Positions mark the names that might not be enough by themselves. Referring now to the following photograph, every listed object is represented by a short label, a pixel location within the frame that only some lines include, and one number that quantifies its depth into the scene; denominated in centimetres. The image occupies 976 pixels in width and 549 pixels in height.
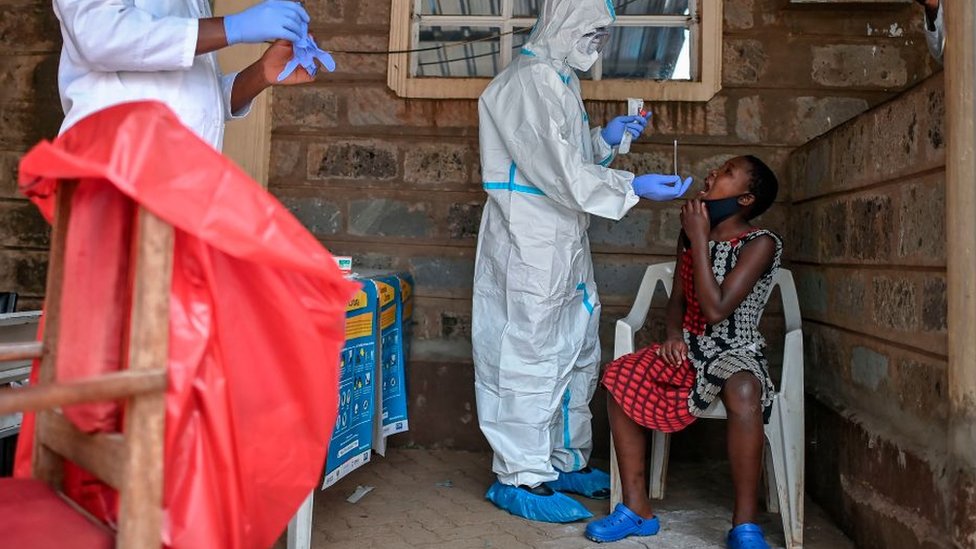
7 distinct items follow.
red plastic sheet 99
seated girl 219
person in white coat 150
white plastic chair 225
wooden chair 96
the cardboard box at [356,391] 217
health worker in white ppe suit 249
